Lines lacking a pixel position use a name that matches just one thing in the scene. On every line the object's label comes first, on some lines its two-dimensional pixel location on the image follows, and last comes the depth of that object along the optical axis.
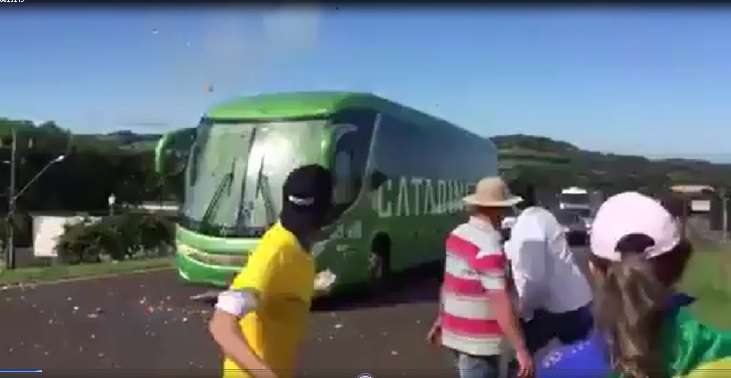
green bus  14.01
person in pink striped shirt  4.54
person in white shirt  5.23
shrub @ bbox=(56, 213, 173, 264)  28.00
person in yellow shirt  3.09
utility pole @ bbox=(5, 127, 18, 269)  27.81
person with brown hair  1.89
